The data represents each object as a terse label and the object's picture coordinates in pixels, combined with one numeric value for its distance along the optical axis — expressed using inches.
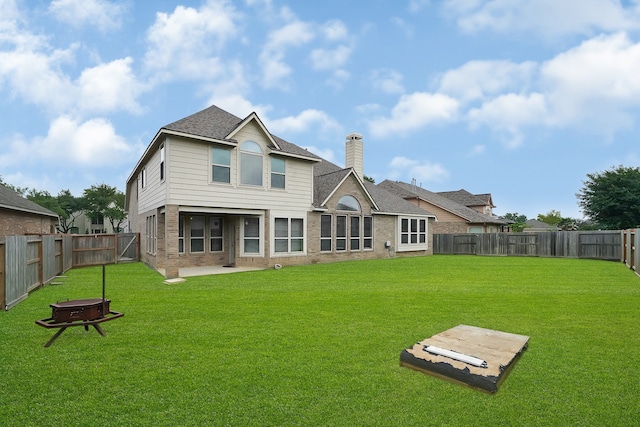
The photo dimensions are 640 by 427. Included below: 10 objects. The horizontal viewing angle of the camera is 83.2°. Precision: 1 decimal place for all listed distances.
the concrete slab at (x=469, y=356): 157.8
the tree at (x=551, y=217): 2965.1
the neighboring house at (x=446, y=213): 1226.3
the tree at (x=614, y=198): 1294.3
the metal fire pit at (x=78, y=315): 213.3
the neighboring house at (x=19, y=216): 676.1
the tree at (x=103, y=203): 2185.0
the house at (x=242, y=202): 539.2
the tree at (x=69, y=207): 2306.7
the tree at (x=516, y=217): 3577.3
